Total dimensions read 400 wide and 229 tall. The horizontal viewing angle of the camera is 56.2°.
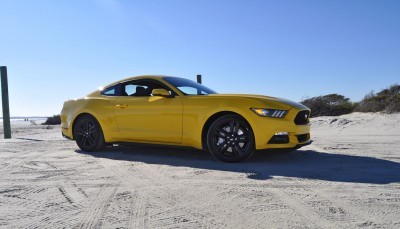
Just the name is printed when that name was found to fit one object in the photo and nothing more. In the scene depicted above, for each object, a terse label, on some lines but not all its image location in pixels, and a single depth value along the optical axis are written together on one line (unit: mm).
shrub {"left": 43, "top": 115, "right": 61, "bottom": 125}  24234
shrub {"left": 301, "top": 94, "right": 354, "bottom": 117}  16719
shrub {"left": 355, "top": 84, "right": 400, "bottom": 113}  12641
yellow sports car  5359
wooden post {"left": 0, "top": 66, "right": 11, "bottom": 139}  11375
